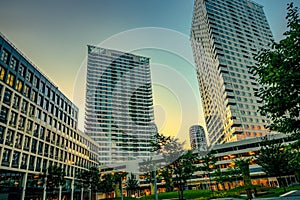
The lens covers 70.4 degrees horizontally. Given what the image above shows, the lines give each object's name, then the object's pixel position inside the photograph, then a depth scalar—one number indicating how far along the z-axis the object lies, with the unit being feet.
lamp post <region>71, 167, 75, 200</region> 198.51
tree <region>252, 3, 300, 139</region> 25.90
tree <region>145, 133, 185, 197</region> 73.34
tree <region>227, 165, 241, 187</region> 163.59
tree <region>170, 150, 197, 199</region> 99.55
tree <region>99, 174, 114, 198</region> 192.83
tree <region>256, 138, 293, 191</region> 101.40
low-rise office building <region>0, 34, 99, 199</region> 120.98
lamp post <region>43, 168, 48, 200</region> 138.21
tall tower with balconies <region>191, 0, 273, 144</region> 308.60
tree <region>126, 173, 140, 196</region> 244.63
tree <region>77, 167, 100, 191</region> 189.34
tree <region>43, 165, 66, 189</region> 137.23
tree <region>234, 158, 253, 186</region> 127.24
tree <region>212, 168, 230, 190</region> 159.53
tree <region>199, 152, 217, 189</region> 160.96
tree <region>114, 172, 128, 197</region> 185.98
